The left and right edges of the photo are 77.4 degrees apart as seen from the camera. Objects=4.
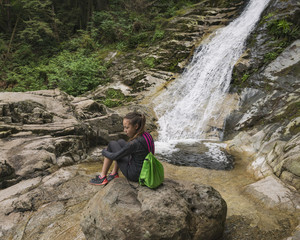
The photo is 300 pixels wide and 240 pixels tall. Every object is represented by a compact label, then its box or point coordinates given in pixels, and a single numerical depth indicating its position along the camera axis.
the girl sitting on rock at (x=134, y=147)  2.63
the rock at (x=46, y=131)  4.39
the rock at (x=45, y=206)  2.76
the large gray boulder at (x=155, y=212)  2.06
